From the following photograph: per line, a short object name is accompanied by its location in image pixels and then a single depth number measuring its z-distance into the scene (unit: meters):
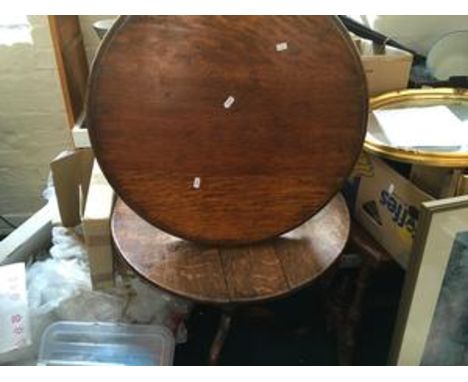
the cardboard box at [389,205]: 1.06
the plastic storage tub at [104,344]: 1.18
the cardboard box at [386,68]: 1.21
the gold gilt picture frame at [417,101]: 1.02
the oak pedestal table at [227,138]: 0.75
